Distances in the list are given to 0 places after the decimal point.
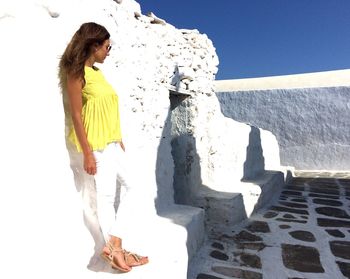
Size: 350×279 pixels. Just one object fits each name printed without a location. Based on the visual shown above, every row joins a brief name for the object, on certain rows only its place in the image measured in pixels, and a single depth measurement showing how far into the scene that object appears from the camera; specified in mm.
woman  1823
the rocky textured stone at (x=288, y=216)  4662
